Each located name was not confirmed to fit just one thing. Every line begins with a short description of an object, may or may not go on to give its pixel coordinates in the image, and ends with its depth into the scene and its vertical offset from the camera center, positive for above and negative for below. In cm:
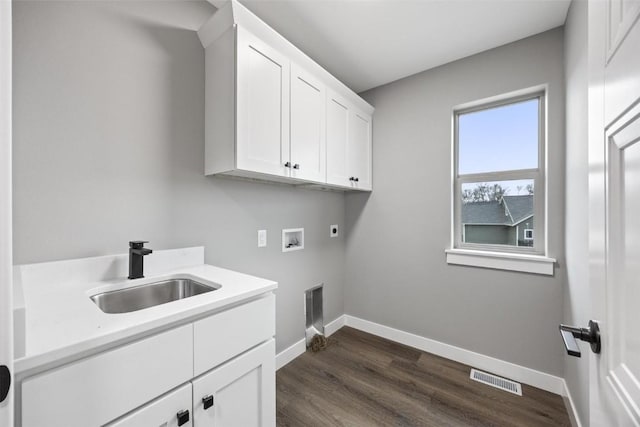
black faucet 123 -22
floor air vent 185 -125
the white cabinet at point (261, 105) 145 +72
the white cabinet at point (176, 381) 65 -52
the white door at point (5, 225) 40 -2
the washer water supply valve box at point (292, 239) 216 -21
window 201 +34
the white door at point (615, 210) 47 +1
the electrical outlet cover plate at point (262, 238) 195 -17
